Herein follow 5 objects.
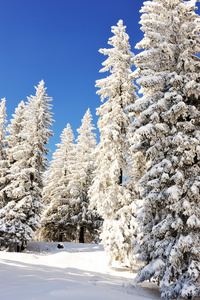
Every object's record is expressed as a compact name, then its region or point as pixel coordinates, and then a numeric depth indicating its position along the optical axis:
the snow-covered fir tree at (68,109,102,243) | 26.06
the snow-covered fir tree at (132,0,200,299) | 7.84
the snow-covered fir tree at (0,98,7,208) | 23.12
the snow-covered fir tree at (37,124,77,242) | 27.39
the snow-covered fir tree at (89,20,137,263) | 13.68
